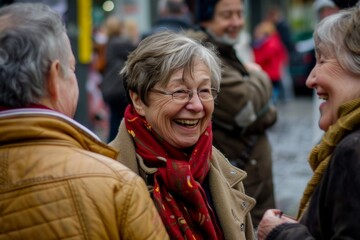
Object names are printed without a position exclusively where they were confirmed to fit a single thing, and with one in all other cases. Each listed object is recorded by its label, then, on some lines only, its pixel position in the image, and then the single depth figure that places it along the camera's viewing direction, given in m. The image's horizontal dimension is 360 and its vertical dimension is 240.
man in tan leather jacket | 2.10
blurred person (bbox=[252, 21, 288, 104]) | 14.37
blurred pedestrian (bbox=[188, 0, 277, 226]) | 4.36
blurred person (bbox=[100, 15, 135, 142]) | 7.05
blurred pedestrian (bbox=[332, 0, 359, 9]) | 4.35
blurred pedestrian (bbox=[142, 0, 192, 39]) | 6.75
